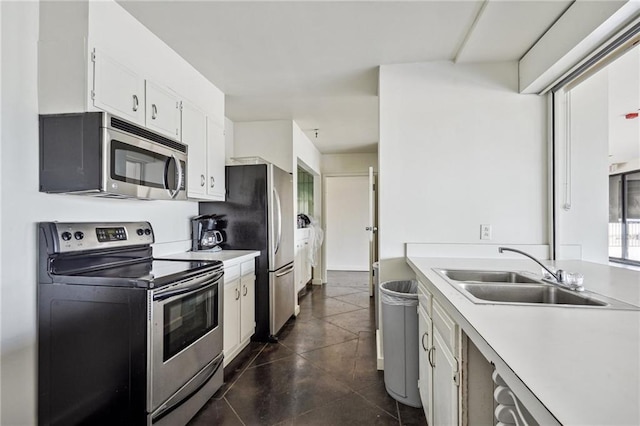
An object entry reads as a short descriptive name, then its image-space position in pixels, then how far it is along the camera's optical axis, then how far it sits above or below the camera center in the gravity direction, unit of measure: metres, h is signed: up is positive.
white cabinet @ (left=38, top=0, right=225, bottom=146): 1.61 +0.83
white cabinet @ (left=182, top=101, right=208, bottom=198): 2.46 +0.56
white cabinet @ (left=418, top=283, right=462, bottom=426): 1.15 -0.65
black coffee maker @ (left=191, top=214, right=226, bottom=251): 2.92 -0.19
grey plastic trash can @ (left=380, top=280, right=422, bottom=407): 2.05 -0.87
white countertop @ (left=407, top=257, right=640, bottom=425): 0.55 -0.32
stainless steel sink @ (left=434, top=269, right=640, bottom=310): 1.21 -0.35
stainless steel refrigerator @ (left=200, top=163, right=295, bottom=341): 3.09 -0.09
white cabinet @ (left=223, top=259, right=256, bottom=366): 2.52 -0.81
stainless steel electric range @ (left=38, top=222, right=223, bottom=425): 1.52 -0.62
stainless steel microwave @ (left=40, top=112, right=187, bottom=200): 1.58 +0.31
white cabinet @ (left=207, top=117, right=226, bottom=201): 2.82 +0.49
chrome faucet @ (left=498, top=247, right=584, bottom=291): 1.36 -0.30
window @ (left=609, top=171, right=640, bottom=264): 1.91 -0.02
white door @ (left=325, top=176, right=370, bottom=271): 7.14 -0.19
